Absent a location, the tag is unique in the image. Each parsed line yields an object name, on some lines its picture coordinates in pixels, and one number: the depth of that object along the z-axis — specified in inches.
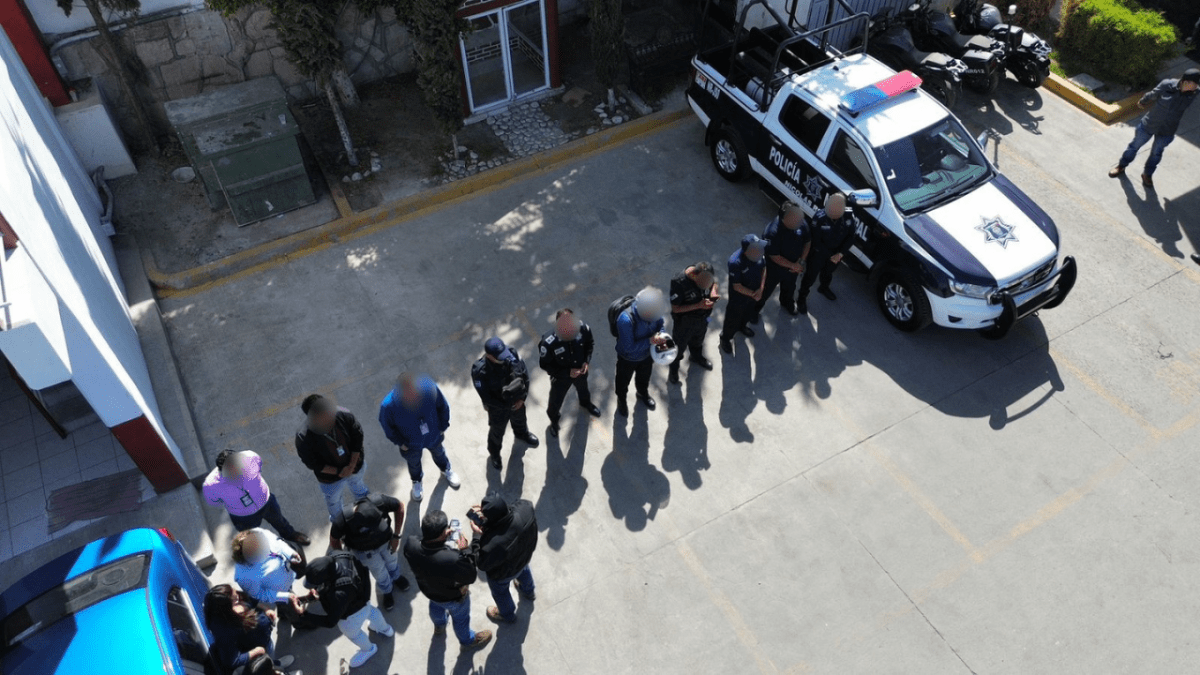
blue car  180.1
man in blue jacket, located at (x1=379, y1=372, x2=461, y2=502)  235.5
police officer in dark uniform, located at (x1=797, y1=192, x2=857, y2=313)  297.1
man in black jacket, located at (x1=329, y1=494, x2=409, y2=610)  204.7
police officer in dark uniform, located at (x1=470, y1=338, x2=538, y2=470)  240.7
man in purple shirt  218.7
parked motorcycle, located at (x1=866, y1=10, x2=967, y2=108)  420.2
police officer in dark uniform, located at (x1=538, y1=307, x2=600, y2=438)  248.7
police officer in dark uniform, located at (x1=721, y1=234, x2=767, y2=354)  278.7
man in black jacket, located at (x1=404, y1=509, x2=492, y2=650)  192.4
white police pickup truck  301.9
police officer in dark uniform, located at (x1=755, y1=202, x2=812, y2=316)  290.2
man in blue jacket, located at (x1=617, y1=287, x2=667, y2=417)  258.8
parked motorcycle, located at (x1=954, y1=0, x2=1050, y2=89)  428.8
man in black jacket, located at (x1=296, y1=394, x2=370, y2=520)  223.8
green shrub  425.4
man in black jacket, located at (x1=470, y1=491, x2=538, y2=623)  196.1
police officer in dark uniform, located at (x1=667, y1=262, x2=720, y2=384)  268.8
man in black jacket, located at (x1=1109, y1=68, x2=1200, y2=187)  358.0
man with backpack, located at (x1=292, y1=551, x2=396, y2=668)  194.1
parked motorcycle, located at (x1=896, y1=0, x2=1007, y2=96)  426.6
